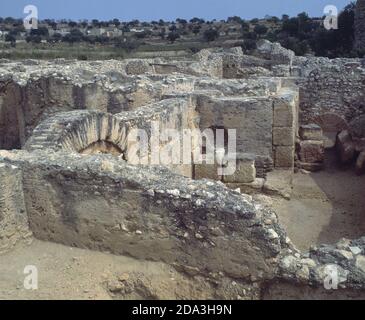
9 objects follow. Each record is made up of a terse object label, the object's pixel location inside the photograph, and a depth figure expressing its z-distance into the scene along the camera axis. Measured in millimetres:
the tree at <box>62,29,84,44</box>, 49506
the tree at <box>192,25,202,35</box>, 55925
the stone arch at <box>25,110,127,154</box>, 6531
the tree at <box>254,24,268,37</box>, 44753
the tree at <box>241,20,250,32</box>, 50906
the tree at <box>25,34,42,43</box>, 46281
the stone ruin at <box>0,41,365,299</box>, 4527
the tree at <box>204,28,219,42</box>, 47625
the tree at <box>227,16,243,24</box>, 65969
